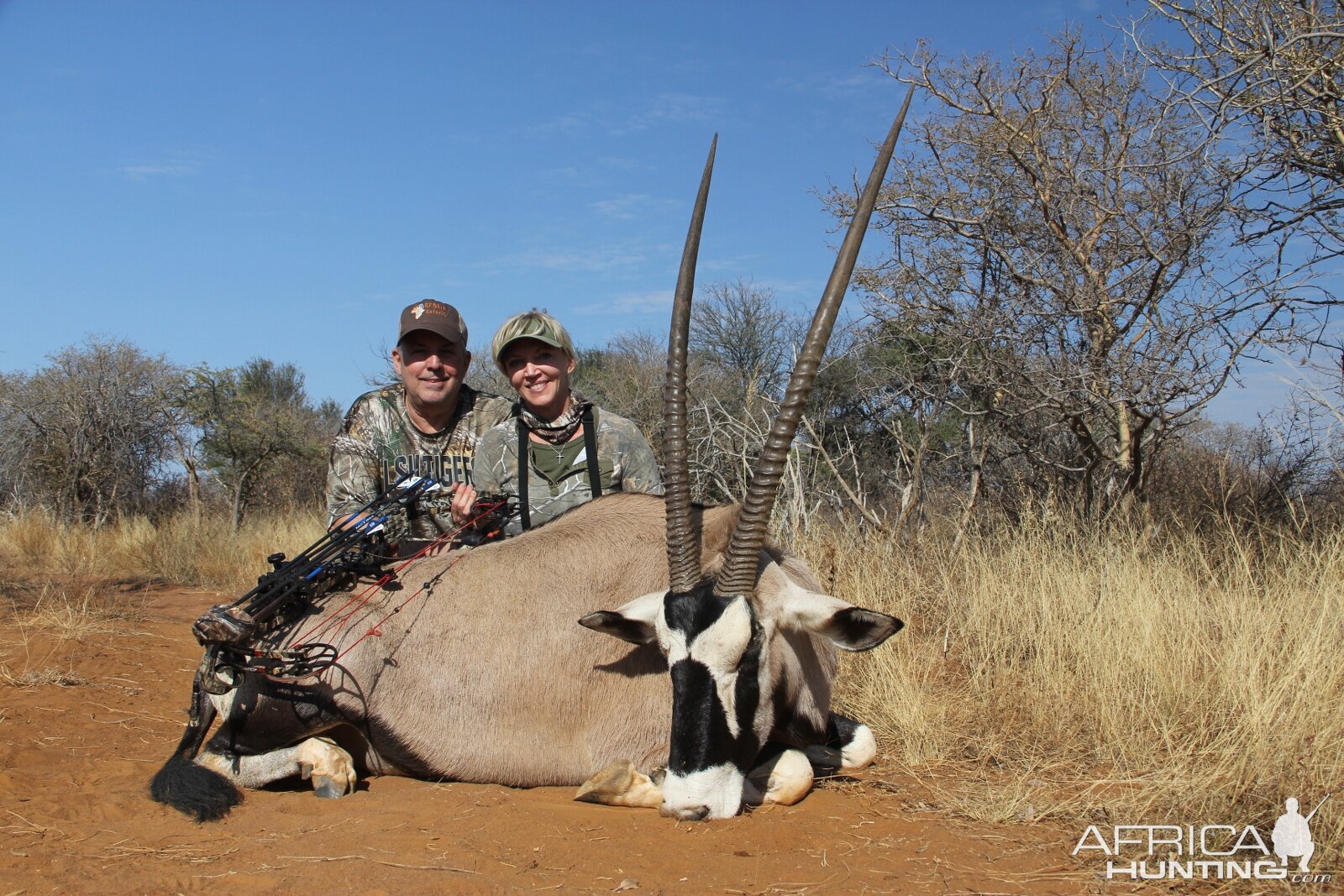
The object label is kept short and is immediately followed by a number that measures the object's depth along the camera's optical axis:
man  5.85
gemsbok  3.82
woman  5.54
